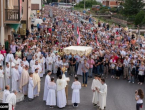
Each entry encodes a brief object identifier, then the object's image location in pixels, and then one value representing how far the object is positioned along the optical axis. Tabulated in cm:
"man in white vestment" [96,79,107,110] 1437
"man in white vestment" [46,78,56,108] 1476
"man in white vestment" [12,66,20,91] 1661
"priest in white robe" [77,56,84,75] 2075
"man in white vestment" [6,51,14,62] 1999
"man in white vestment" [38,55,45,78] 2015
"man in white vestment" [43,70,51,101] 1539
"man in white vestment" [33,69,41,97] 1603
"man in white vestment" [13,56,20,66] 1862
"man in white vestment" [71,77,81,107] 1481
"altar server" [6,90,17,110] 1292
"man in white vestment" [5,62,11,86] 1689
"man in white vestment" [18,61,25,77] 1692
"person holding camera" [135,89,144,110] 1262
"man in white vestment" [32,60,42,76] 1819
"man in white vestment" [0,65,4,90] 1672
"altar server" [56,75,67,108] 1473
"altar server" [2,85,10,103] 1323
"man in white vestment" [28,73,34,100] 1589
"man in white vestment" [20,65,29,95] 1619
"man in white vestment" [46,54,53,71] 2120
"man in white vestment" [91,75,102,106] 1470
